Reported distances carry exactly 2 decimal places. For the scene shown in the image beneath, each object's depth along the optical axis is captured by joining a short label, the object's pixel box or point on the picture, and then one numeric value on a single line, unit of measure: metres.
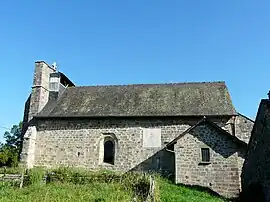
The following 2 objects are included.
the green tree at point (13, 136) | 49.72
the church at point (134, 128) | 19.25
